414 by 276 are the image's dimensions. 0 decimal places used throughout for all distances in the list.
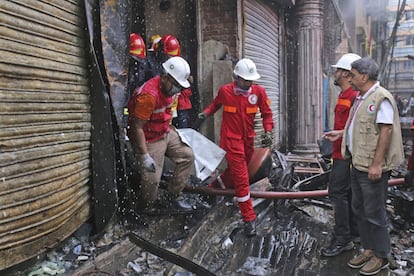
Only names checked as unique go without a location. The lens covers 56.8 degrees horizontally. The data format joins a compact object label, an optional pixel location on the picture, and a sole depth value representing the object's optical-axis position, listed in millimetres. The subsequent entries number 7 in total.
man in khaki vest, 3447
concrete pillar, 9875
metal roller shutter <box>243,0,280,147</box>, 7242
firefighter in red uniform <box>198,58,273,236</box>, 4664
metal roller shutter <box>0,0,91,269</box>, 2764
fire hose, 4735
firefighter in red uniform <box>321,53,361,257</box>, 4117
